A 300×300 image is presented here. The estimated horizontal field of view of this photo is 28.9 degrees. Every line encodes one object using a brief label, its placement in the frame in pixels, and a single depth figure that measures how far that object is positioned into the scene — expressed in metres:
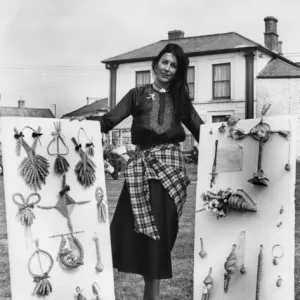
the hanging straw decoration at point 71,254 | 3.30
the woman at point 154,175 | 3.39
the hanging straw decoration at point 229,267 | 3.34
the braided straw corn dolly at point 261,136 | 3.28
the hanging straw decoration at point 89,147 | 3.47
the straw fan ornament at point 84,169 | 3.42
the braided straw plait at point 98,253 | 3.43
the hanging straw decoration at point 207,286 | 3.42
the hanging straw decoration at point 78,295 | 3.34
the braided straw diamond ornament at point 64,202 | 3.32
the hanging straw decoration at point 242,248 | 3.38
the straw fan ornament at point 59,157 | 3.33
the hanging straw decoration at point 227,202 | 3.31
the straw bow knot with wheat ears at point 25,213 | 3.16
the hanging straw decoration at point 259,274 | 3.30
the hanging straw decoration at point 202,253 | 3.45
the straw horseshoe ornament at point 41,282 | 3.17
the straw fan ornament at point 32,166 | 3.19
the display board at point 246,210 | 3.28
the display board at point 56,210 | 3.15
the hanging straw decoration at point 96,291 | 3.41
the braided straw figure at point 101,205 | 3.48
